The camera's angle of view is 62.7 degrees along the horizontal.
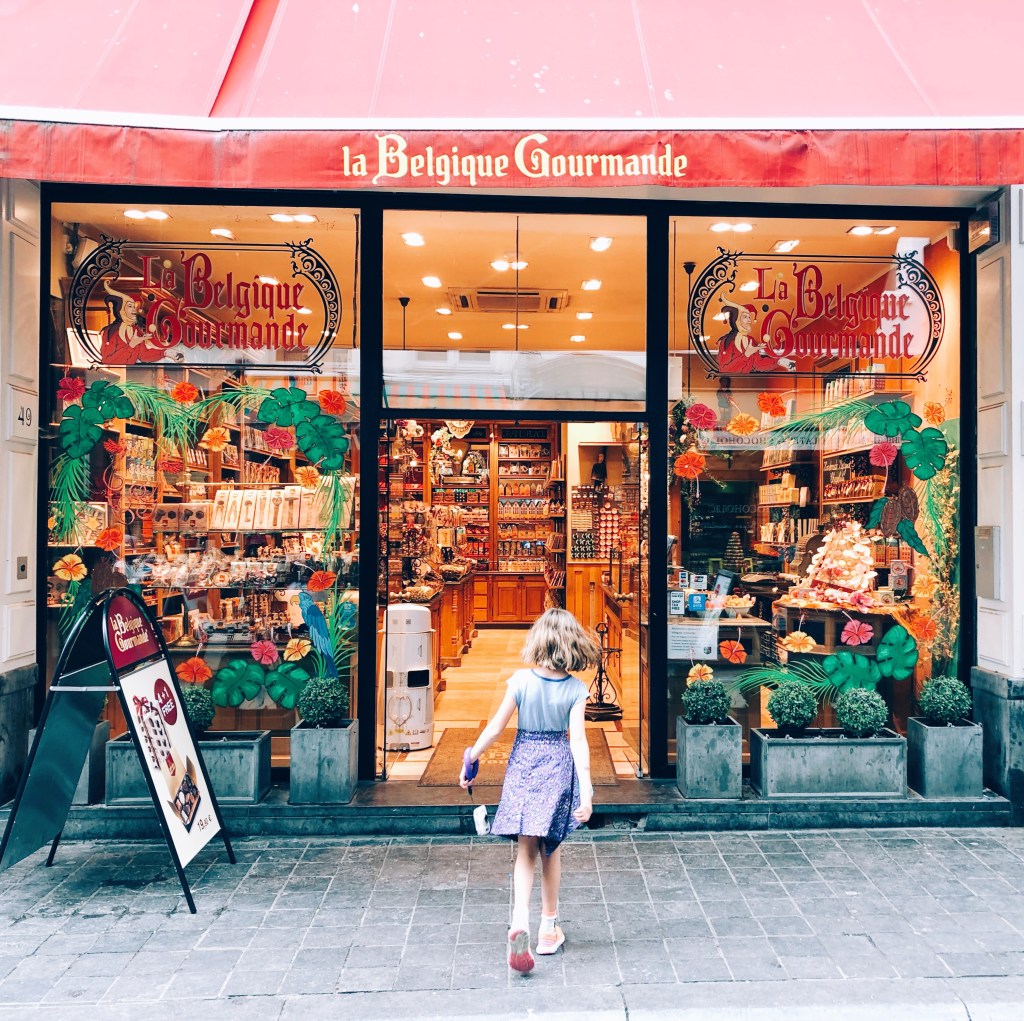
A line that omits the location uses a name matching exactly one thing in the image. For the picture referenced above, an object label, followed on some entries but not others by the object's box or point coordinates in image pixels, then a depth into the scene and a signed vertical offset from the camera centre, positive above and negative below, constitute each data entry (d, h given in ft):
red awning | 14.76 +8.12
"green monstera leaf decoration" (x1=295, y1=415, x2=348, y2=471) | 20.48 +1.88
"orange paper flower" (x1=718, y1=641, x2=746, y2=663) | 20.90 -3.30
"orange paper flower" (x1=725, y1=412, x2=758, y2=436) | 20.92 +2.35
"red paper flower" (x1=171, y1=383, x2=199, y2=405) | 20.29 +3.05
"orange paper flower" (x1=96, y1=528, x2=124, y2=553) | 20.16 -0.45
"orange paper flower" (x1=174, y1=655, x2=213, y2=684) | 20.44 -3.69
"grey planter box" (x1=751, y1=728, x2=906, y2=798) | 18.84 -5.57
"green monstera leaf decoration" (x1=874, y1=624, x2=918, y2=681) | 20.76 -3.29
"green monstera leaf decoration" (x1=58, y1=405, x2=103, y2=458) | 19.98 +2.07
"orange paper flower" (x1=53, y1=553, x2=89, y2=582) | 20.06 -1.16
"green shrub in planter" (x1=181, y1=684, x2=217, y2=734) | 18.89 -4.23
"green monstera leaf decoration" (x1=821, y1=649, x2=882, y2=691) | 20.75 -3.76
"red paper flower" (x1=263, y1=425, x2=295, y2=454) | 20.44 +1.92
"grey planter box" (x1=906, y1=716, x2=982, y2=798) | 18.88 -5.50
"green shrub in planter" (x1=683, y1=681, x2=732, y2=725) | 19.04 -4.19
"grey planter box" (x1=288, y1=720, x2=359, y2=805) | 18.47 -5.44
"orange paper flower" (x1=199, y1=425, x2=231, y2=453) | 20.31 +1.96
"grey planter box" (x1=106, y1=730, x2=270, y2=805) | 18.11 -5.46
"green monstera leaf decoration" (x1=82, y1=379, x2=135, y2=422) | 20.08 +2.85
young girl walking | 12.48 -3.63
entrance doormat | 20.06 -6.25
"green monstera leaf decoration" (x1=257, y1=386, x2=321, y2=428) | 20.42 +2.72
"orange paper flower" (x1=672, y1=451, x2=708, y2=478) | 20.90 +1.35
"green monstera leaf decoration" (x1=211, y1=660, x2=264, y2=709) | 20.43 -3.96
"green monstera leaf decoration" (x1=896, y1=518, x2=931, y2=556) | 20.86 -0.42
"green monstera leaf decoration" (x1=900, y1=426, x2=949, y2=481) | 20.74 +1.65
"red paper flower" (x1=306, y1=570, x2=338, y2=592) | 20.56 -1.49
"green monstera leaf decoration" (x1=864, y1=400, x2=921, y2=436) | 20.86 +2.46
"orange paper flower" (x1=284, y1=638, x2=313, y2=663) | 20.47 -3.17
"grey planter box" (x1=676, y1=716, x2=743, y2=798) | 18.76 -5.40
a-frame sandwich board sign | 14.32 -3.94
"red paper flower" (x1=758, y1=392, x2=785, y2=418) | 20.89 +2.86
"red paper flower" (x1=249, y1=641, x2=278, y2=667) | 20.48 -3.26
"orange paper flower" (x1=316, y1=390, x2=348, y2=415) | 20.53 +2.88
